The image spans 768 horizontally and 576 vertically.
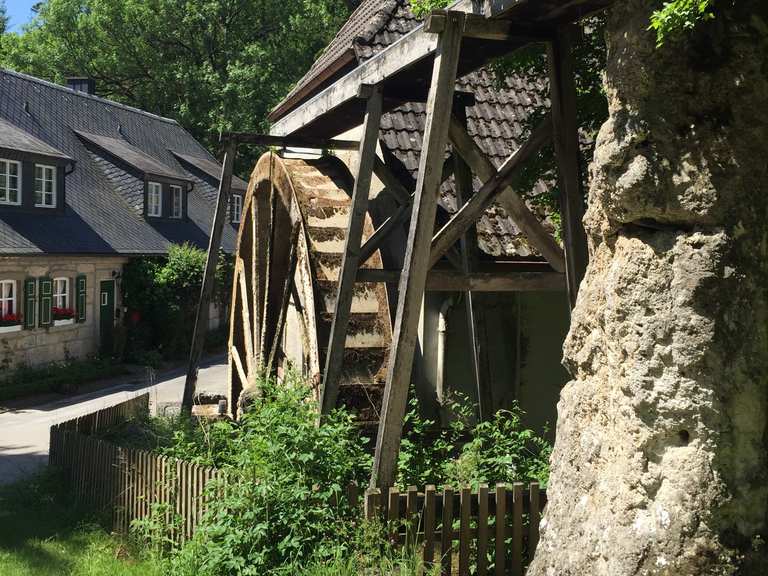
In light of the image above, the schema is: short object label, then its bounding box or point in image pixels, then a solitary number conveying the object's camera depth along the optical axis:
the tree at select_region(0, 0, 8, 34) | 35.88
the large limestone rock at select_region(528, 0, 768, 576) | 3.22
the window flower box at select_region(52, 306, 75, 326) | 18.79
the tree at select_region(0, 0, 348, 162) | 32.81
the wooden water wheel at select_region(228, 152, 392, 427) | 7.30
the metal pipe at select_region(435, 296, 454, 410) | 8.31
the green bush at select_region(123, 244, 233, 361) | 21.92
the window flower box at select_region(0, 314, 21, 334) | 17.09
